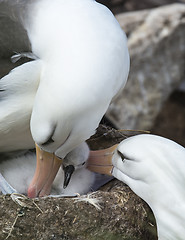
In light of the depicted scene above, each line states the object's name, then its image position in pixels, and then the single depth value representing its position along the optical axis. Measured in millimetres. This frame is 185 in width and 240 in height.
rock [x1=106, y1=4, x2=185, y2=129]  16187
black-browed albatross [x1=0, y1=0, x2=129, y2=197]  6895
